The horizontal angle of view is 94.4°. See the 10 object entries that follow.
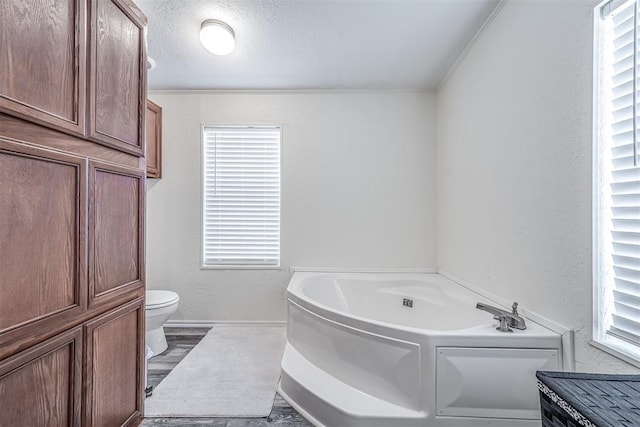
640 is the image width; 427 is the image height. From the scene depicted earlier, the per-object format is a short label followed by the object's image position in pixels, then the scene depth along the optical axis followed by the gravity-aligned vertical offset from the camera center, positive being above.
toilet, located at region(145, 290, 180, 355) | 2.28 -0.80
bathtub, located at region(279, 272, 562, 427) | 1.40 -0.82
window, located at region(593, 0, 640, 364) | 1.04 +0.13
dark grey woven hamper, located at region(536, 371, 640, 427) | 0.67 -0.46
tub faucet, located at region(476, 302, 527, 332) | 1.47 -0.53
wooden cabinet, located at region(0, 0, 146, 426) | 0.81 +0.01
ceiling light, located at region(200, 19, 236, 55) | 1.96 +1.20
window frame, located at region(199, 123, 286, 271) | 2.97 -0.02
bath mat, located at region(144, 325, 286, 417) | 1.72 -1.13
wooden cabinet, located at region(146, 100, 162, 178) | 2.77 +0.70
